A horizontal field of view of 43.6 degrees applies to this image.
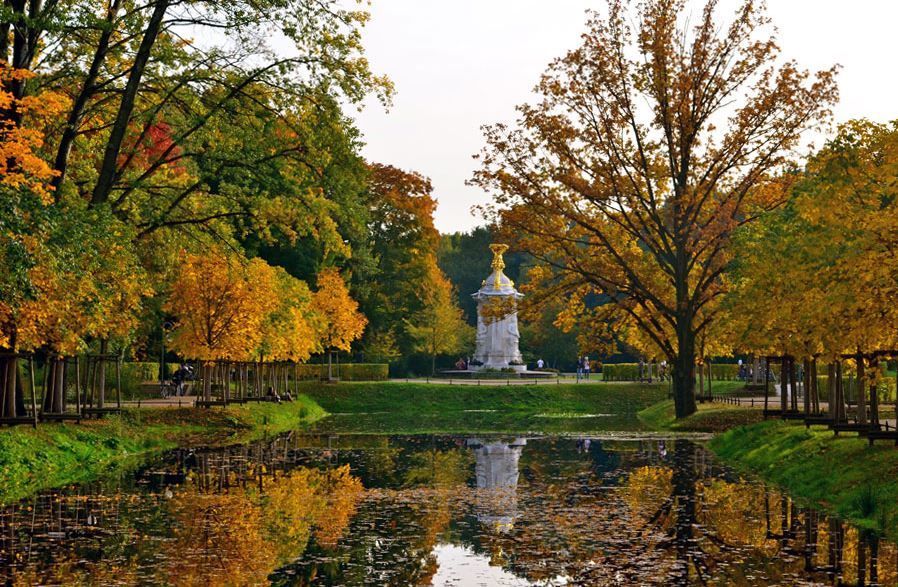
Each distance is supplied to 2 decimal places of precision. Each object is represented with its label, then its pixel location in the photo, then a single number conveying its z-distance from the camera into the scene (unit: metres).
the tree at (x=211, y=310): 48.22
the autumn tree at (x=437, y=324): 93.94
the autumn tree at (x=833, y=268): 20.00
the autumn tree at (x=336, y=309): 70.88
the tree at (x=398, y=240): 87.69
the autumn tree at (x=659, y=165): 45.81
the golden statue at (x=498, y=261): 95.06
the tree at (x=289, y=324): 50.53
